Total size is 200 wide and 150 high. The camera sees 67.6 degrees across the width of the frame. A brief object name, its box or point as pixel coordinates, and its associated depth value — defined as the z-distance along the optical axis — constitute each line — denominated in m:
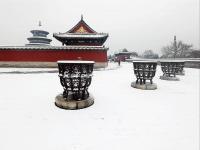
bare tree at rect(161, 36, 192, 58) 48.31
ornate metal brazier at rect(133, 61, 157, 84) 5.75
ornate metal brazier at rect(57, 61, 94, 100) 3.56
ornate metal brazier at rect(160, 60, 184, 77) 7.99
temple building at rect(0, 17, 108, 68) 15.70
